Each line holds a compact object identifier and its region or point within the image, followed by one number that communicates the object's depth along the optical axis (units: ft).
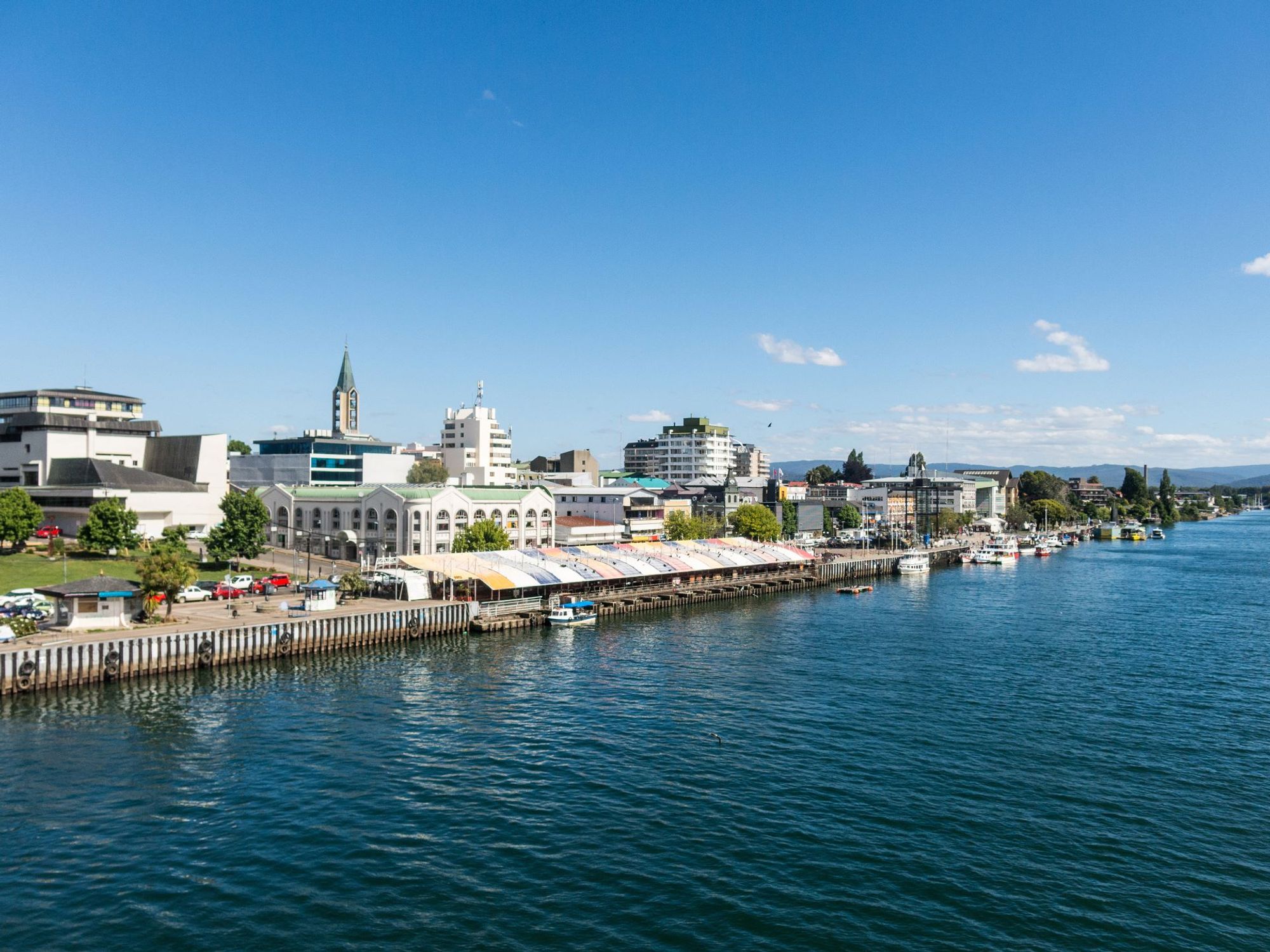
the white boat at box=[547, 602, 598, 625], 281.54
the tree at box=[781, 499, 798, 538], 631.15
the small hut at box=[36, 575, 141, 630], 201.87
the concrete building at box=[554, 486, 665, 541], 503.20
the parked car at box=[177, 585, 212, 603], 252.71
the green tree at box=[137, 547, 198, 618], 220.02
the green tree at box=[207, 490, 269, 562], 313.94
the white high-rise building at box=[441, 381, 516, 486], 628.28
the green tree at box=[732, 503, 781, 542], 517.55
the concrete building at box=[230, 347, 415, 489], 527.81
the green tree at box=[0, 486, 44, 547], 306.76
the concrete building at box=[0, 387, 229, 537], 374.02
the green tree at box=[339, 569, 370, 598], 275.80
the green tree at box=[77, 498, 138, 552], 307.37
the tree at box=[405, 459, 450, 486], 607.37
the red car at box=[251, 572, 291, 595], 274.36
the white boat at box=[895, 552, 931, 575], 489.67
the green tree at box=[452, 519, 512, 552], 347.17
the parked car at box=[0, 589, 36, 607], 217.15
